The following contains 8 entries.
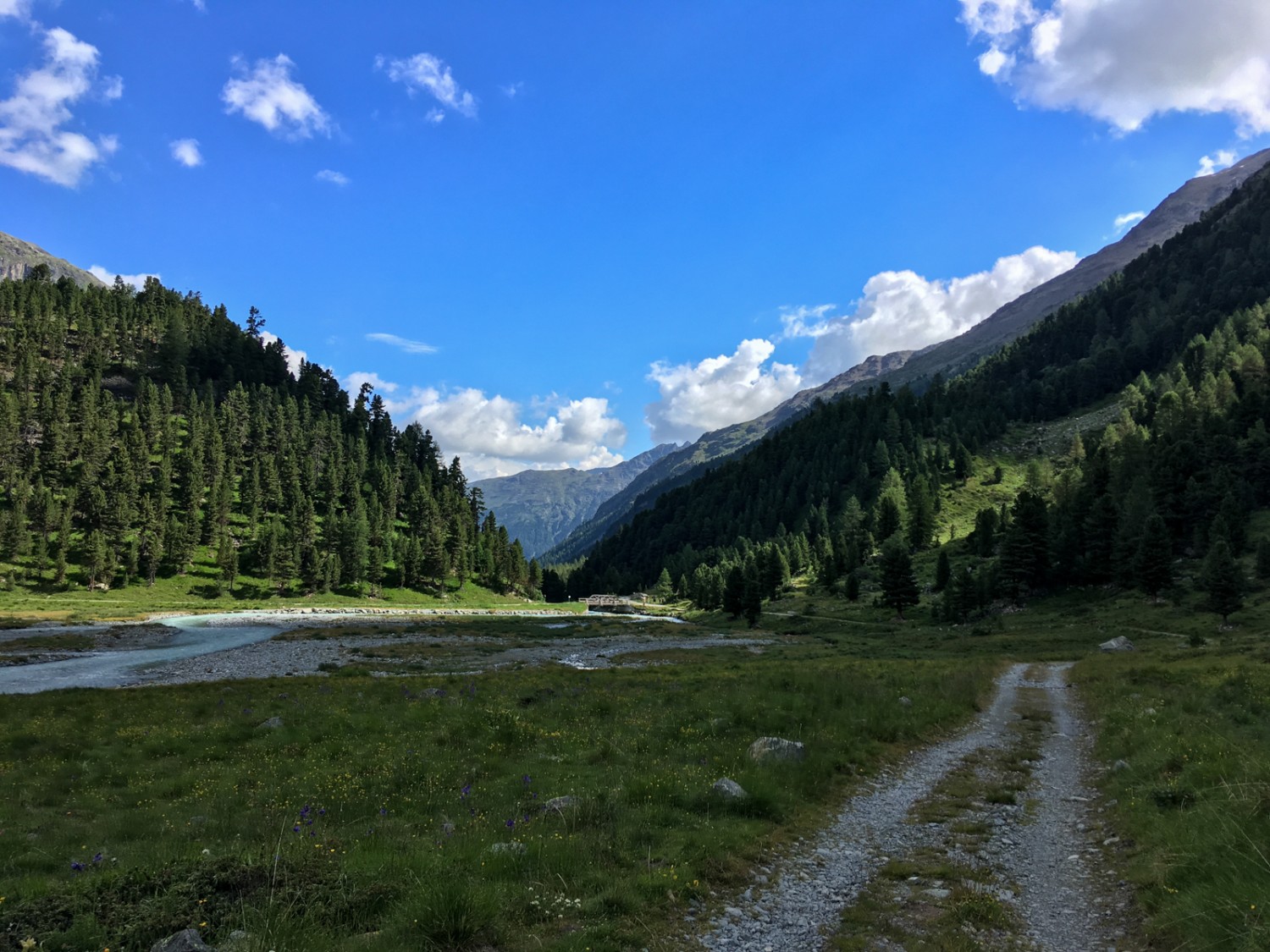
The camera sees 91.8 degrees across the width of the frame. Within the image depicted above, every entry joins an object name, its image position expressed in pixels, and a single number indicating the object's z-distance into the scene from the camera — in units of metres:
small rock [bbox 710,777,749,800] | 13.65
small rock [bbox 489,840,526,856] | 10.21
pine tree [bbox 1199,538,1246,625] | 62.00
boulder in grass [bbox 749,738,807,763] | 16.48
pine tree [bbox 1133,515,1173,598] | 75.81
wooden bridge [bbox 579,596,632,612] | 177.25
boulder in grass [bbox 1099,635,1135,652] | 53.21
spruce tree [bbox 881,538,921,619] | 95.81
